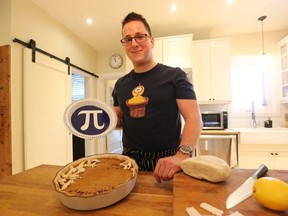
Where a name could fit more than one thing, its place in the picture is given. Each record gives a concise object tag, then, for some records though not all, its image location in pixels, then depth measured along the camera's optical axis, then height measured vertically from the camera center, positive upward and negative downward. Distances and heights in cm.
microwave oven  270 -15
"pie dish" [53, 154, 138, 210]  49 -22
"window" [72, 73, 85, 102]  366 +47
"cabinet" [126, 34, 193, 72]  269 +88
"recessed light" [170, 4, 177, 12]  220 +124
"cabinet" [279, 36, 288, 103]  264 +64
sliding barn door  194 +2
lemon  39 -19
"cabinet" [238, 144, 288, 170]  228 -60
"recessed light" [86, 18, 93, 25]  247 +124
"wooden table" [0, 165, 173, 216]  50 -27
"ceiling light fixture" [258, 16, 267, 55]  248 +123
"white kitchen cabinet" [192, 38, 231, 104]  273 +59
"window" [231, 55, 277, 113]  293 +40
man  91 +4
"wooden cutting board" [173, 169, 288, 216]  41 -23
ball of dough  55 -19
